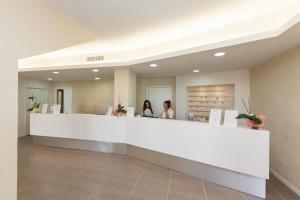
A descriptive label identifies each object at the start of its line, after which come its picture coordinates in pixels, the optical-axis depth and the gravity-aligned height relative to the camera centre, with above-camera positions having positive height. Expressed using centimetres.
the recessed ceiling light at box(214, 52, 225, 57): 287 +80
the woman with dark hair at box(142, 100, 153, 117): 514 -34
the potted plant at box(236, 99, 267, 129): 253 -31
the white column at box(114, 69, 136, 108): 445 +32
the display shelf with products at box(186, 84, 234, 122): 488 +0
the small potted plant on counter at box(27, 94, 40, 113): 520 -33
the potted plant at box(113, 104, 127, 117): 425 -31
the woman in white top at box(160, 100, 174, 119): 476 -40
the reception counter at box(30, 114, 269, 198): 250 -78
